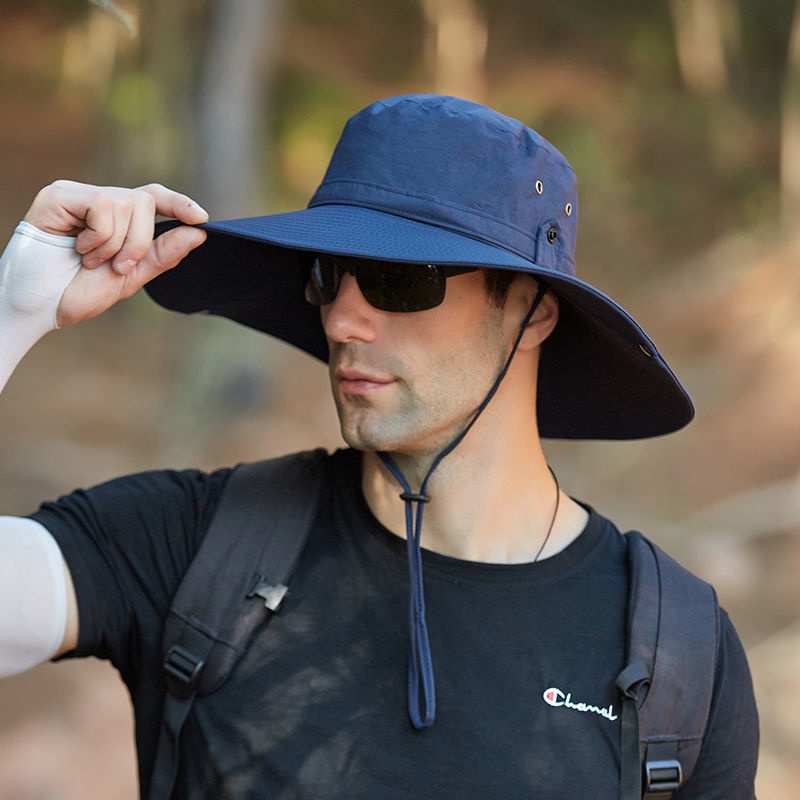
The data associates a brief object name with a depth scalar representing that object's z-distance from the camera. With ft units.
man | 6.56
